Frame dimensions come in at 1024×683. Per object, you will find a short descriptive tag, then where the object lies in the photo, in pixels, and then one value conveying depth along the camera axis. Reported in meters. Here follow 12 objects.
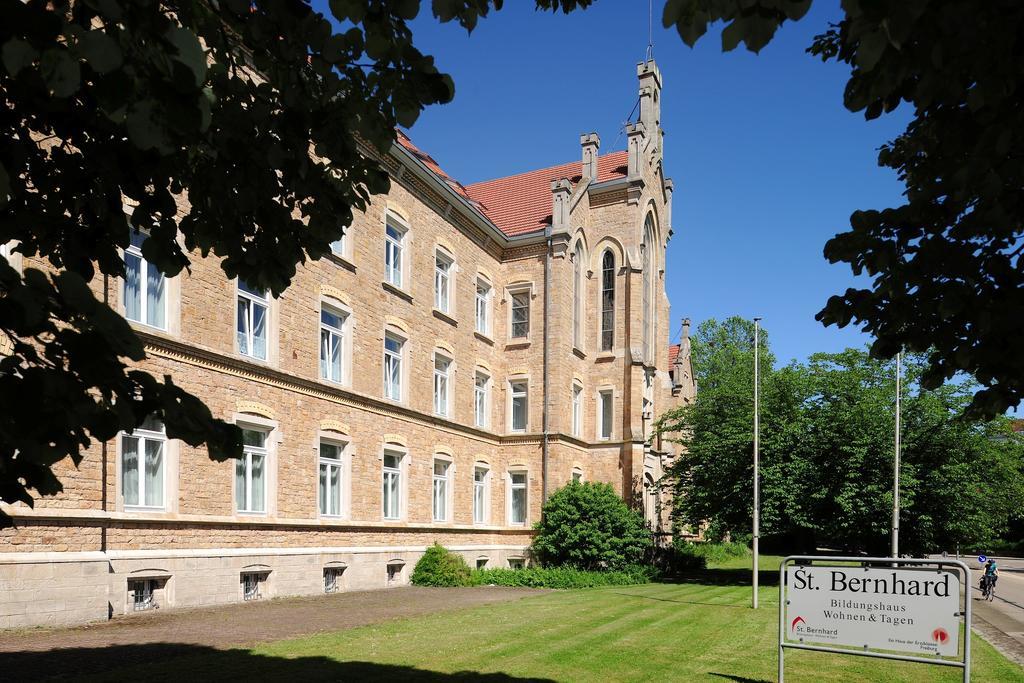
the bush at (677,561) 33.31
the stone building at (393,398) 15.46
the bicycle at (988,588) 27.89
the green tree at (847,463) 28.98
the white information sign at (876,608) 8.50
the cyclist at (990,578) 27.78
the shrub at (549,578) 26.03
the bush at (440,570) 24.44
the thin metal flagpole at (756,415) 19.51
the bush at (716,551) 37.15
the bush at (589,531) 28.69
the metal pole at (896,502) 26.16
